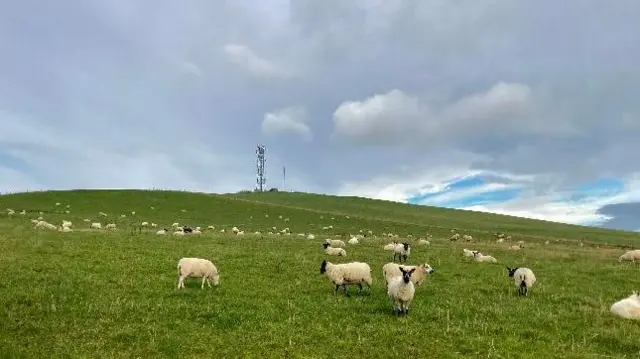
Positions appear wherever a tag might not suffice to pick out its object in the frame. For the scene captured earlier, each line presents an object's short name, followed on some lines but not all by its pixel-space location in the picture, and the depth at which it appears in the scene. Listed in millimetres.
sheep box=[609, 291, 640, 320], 17125
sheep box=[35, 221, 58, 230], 42684
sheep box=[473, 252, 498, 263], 33781
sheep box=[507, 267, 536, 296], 21844
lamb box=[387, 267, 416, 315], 16672
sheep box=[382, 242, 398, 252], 37781
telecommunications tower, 161625
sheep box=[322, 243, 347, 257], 32844
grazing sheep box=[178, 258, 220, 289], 20719
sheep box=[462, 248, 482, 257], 35334
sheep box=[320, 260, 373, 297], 20344
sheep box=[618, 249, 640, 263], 38281
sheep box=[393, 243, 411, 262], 32594
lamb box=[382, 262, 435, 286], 21531
